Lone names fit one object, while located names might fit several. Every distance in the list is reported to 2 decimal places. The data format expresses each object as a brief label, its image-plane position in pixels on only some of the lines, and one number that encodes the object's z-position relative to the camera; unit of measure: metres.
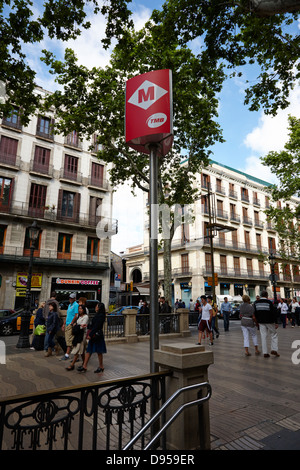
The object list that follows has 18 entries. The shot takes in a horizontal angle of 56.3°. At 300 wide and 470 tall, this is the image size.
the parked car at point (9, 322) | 14.23
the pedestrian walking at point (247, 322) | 8.37
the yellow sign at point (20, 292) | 20.75
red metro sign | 3.30
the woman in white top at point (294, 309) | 18.86
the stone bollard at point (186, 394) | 2.85
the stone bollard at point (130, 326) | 11.84
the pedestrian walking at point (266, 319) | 7.91
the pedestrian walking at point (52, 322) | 8.30
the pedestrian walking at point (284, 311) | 17.39
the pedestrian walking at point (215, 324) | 13.01
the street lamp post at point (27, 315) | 10.33
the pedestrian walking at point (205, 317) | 9.87
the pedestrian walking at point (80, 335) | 7.07
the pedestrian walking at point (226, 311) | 15.91
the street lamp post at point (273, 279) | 19.46
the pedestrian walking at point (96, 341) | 6.56
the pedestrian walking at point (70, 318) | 7.81
